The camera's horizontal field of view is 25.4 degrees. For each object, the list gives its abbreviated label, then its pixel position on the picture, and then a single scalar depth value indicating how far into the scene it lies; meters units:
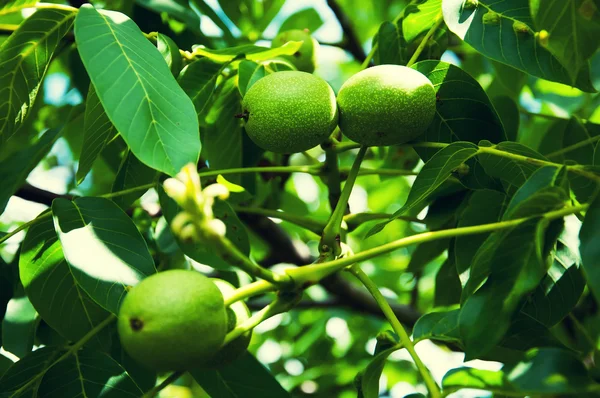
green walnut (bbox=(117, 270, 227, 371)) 0.52
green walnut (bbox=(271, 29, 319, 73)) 0.75
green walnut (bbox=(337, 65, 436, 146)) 0.61
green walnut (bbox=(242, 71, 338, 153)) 0.61
